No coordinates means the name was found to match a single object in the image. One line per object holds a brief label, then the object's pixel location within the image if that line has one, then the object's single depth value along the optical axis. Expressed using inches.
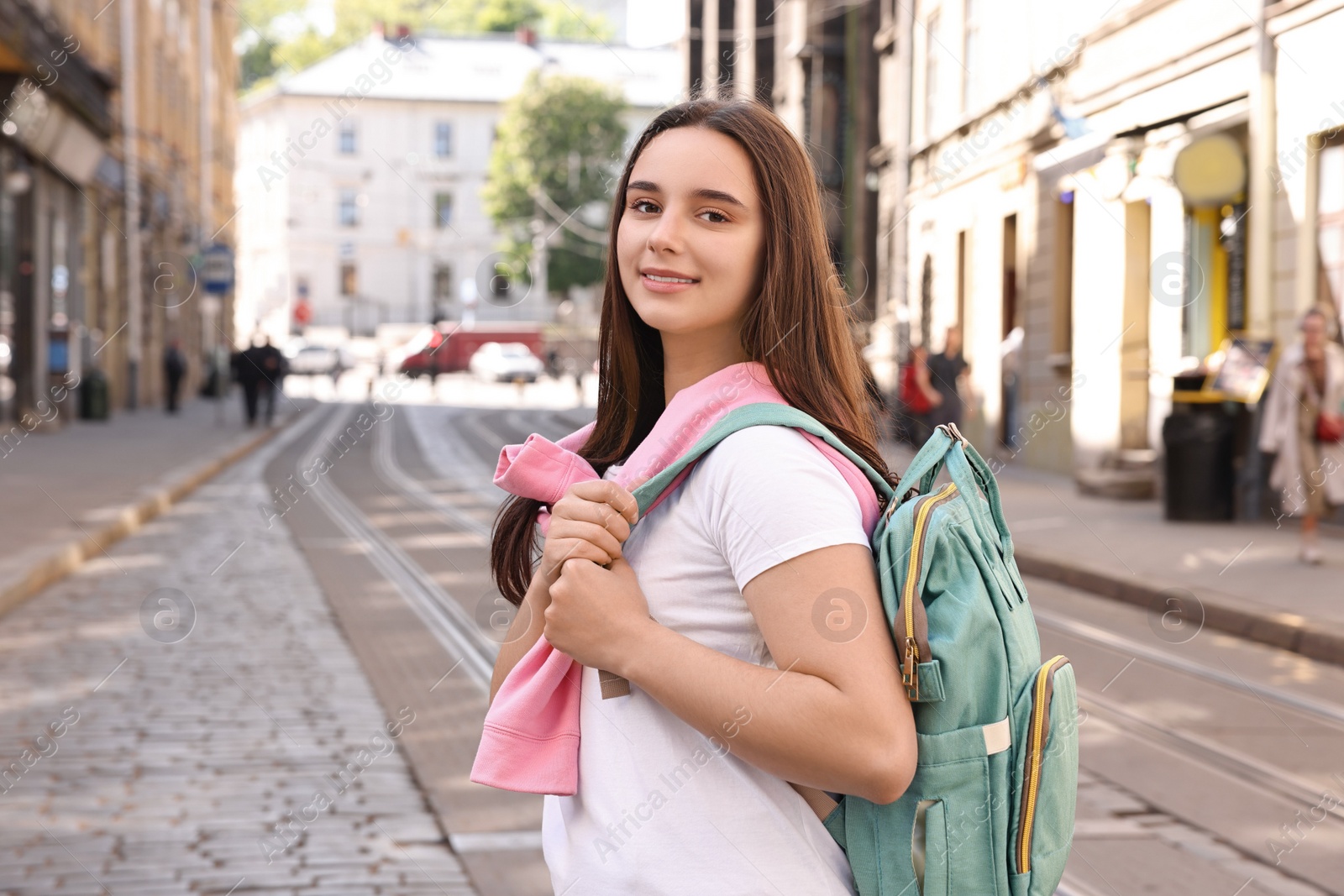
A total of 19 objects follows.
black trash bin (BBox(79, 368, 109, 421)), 1051.9
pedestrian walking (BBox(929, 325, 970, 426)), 663.8
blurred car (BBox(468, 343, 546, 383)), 2262.6
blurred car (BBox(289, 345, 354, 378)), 2242.9
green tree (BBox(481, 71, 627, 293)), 2544.3
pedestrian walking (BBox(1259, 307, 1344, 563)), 408.8
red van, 2291.5
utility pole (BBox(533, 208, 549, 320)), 2600.9
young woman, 59.2
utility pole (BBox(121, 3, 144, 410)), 1212.5
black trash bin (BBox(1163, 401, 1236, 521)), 527.2
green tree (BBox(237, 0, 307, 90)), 2110.0
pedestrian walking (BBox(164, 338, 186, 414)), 1338.6
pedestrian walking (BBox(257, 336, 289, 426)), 1046.4
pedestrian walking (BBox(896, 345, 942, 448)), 666.2
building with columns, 532.4
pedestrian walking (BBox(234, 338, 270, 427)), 1106.7
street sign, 949.2
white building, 3031.5
